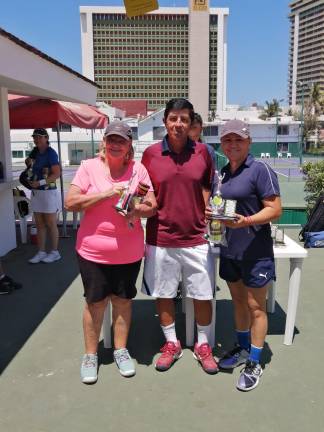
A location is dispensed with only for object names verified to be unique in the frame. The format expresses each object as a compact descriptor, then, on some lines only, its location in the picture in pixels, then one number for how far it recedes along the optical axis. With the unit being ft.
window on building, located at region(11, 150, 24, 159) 119.24
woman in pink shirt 8.61
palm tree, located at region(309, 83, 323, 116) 205.62
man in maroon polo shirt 8.96
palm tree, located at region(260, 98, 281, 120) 241.55
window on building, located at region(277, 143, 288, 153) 160.89
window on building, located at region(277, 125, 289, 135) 171.53
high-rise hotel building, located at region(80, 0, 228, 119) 364.79
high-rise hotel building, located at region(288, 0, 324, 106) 463.83
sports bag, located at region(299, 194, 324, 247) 21.44
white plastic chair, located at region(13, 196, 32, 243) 22.18
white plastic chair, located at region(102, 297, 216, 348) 10.52
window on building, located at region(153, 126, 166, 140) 165.55
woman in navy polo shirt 8.37
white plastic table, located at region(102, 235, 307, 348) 10.36
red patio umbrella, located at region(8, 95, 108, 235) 21.52
